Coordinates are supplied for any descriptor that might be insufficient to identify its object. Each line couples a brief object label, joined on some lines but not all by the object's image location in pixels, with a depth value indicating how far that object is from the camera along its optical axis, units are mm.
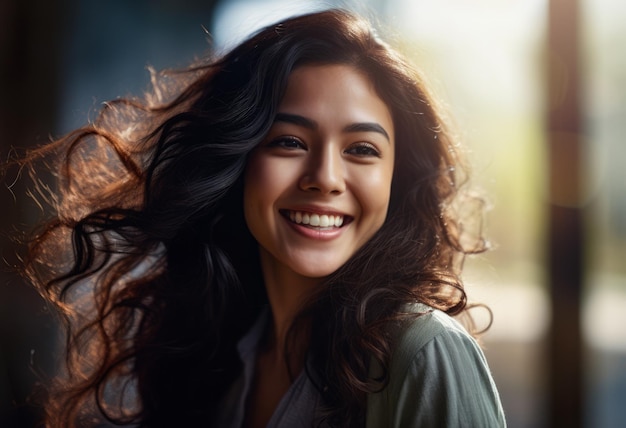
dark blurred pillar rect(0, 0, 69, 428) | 3137
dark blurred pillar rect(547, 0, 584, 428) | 2441
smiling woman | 1085
